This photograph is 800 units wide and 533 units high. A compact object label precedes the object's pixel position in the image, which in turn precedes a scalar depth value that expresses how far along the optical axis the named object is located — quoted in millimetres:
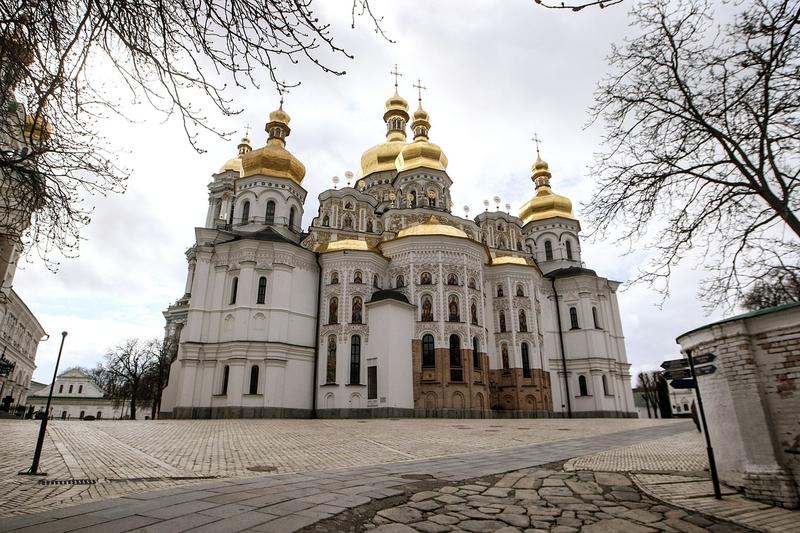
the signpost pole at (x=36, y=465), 7793
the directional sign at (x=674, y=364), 7358
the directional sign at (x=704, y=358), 6834
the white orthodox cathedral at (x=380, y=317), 28812
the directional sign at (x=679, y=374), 7242
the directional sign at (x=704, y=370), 6828
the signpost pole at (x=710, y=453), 6160
